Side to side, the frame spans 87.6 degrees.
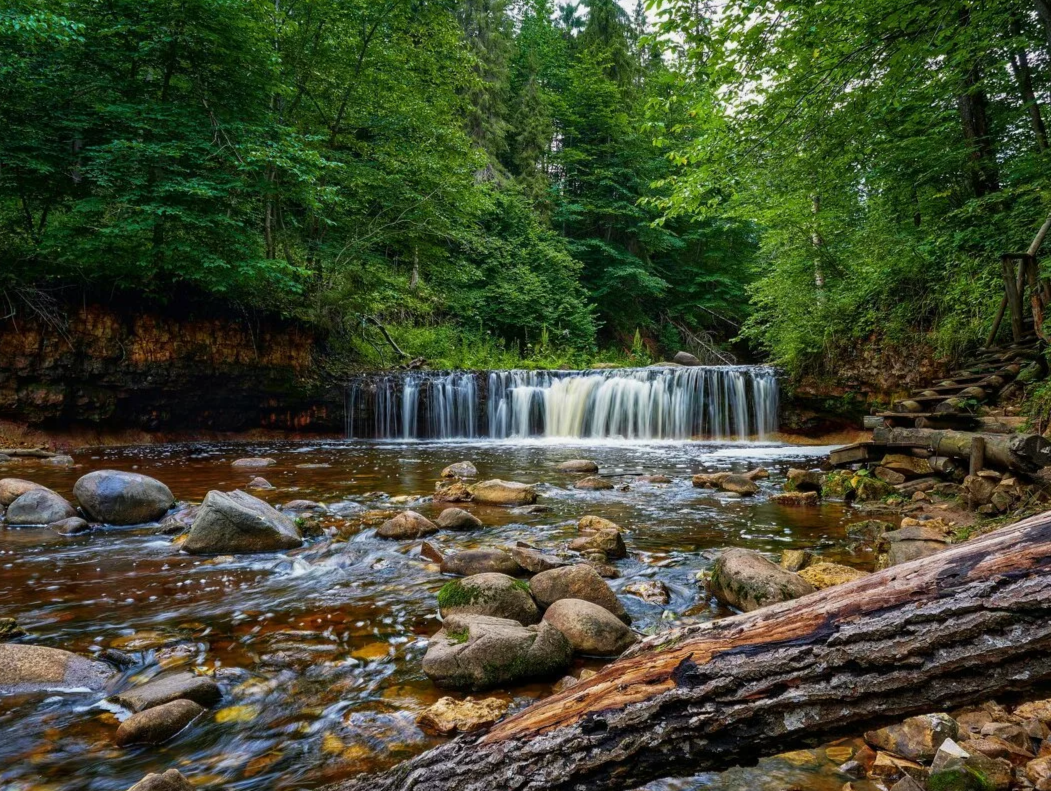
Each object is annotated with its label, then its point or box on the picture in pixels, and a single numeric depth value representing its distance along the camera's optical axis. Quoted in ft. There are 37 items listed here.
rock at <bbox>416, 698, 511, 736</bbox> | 8.14
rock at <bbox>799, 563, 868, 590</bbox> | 12.67
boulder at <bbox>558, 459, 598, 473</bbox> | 33.65
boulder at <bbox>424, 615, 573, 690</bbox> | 9.36
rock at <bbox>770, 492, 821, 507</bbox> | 22.93
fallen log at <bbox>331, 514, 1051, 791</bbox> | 3.83
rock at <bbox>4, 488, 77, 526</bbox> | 19.69
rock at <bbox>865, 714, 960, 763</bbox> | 6.56
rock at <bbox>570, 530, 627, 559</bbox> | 16.28
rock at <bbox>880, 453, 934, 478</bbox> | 22.86
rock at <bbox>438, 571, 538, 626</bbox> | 11.76
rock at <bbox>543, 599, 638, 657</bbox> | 10.41
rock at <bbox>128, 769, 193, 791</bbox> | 6.18
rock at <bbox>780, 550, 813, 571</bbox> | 14.28
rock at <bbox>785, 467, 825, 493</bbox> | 24.82
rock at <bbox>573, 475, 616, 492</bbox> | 27.80
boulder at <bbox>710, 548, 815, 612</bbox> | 11.64
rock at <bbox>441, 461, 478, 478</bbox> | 31.04
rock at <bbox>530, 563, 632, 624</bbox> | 12.01
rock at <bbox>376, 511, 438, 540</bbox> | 18.63
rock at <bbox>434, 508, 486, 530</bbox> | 19.69
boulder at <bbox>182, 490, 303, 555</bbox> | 16.69
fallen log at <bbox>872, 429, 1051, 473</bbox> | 15.89
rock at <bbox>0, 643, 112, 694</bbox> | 9.07
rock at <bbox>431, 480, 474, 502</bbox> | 24.49
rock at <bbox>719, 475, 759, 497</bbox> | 25.54
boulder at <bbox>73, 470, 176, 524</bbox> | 20.12
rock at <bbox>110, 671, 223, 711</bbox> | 8.61
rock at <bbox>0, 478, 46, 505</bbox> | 21.36
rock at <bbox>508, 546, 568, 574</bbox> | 14.51
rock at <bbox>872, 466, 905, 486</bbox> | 23.26
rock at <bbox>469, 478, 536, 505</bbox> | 24.13
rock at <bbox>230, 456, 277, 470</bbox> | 33.40
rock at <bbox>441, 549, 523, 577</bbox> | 14.53
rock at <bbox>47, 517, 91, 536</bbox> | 18.71
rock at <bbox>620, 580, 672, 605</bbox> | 13.02
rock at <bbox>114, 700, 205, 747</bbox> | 7.83
